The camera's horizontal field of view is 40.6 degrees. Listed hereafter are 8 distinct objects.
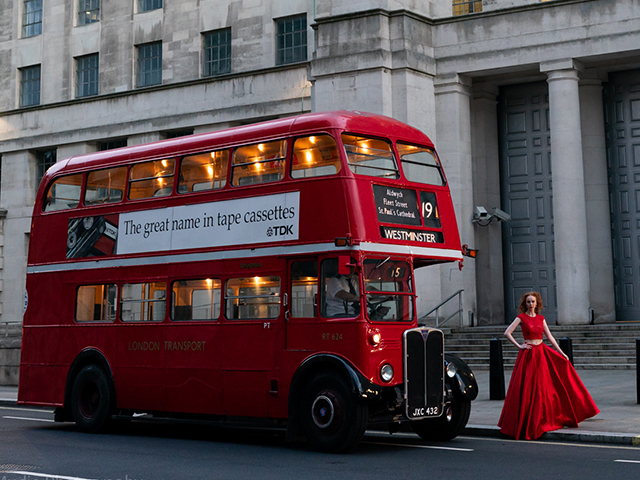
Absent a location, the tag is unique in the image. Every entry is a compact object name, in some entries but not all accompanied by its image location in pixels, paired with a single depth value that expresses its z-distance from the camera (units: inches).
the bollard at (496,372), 600.4
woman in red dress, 454.0
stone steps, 780.0
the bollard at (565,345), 582.2
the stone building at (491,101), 931.3
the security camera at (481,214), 984.3
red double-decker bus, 425.1
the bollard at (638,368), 544.4
